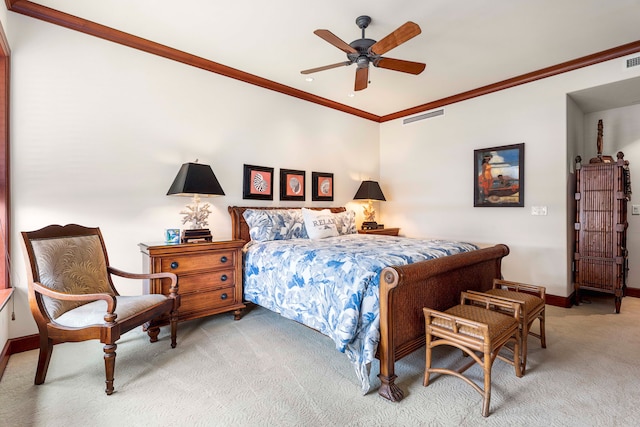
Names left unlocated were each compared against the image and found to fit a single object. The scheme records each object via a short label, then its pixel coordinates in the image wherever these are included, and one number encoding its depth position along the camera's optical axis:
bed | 2.06
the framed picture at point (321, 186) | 4.87
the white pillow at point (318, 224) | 3.92
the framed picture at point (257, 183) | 4.11
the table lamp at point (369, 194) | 5.18
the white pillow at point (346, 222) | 4.39
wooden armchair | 2.09
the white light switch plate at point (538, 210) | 4.03
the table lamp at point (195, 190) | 3.19
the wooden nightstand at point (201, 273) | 2.90
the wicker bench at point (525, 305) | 2.34
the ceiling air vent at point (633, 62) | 3.38
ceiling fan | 2.56
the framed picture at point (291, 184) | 4.50
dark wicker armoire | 3.64
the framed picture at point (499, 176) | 4.23
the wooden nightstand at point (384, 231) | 4.93
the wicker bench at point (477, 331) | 1.89
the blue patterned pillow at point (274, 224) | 3.72
